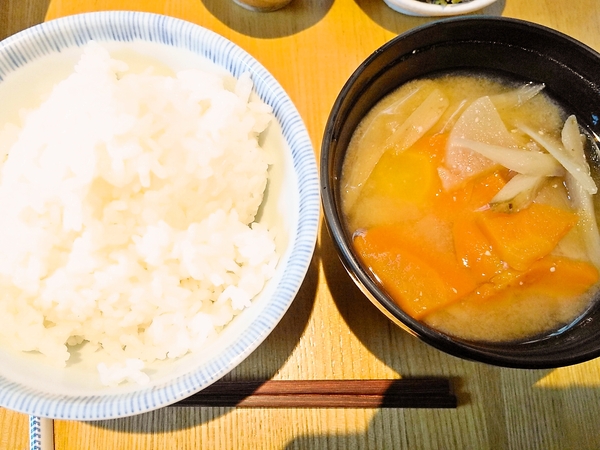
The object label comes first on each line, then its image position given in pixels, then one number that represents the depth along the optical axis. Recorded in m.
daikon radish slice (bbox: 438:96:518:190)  0.17
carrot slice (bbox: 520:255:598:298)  0.17
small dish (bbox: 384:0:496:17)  0.21
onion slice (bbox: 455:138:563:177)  0.17
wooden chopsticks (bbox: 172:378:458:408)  0.18
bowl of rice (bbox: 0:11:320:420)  0.15
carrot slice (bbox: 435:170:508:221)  0.17
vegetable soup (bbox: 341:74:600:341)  0.16
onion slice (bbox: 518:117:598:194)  0.18
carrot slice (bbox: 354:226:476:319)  0.16
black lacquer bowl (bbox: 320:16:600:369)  0.14
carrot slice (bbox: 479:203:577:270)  0.16
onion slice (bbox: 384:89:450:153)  0.18
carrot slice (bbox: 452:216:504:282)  0.16
